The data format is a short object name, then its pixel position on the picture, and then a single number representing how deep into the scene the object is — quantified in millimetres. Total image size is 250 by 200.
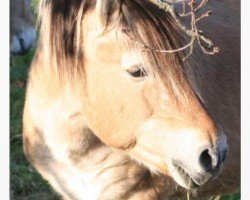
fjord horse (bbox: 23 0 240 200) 4707
